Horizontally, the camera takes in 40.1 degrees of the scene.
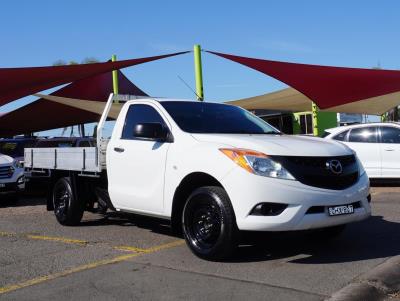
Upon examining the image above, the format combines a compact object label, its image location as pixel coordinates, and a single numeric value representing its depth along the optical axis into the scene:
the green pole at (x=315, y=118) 21.31
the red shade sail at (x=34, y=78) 13.80
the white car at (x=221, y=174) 5.64
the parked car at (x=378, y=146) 13.84
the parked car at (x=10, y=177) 12.91
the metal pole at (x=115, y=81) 24.09
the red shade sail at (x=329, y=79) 15.56
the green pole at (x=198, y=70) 17.58
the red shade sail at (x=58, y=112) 22.64
